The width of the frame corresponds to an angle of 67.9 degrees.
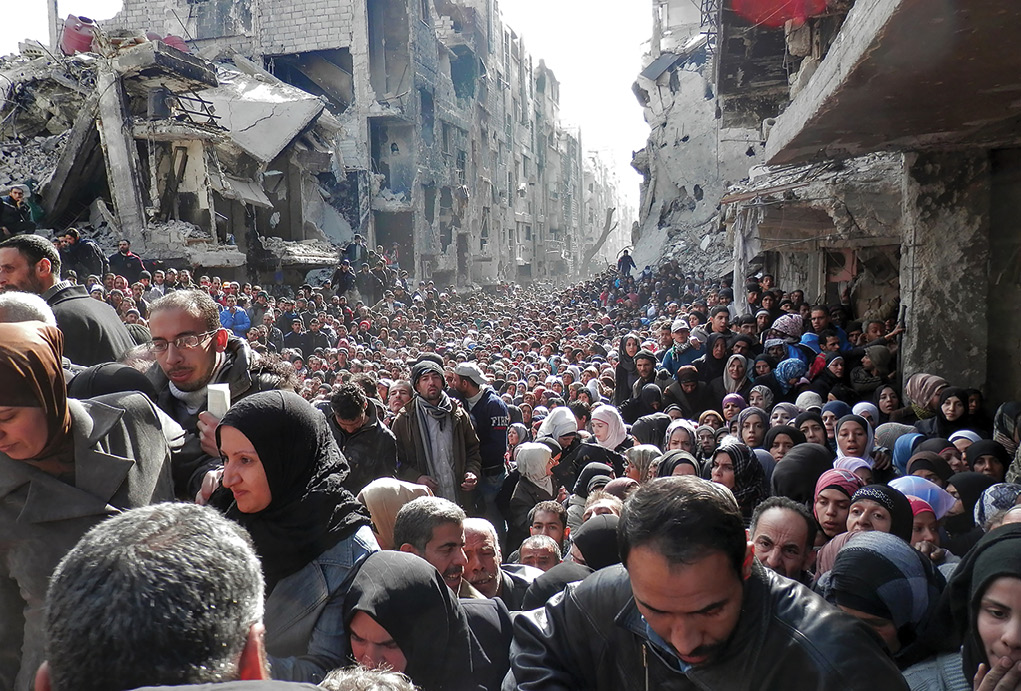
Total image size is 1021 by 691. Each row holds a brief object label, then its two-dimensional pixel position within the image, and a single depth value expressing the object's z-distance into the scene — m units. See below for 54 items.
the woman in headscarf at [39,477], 1.93
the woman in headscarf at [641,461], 5.24
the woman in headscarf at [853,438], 5.07
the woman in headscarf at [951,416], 5.65
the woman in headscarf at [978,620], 1.97
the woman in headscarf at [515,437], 7.64
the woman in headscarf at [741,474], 4.38
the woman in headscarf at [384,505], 3.06
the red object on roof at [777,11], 7.65
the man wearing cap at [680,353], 8.91
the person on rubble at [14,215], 13.15
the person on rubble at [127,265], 14.41
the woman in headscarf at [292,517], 1.94
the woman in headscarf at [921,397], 6.09
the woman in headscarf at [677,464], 4.48
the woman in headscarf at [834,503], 3.51
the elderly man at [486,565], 3.03
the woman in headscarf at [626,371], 9.52
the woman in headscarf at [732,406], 6.98
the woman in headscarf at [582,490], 4.70
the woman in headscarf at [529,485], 5.56
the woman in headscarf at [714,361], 8.31
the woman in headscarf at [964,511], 3.62
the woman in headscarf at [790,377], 7.50
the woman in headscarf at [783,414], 5.97
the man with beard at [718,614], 1.69
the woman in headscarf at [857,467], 4.29
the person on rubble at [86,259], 12.39
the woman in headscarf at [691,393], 7.77
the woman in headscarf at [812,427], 5.48
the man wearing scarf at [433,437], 5.48
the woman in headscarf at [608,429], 6.39
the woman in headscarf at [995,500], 3.60
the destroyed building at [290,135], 17.02
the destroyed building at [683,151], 31.91
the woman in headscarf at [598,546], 3.08
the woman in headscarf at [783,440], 5.25
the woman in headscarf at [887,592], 2.34
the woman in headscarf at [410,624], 1.89
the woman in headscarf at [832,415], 5.85
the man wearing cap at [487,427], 5.95
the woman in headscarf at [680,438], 5.60
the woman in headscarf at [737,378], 7.73
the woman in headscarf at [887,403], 6.68
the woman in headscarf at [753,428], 5.75
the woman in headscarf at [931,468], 4.30
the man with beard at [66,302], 3.29
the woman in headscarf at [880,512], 3.10
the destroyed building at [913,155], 3.56
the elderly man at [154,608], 1.08
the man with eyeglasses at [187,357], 2.76
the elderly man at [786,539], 2.90
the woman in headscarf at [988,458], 4.55
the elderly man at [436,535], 2.64
